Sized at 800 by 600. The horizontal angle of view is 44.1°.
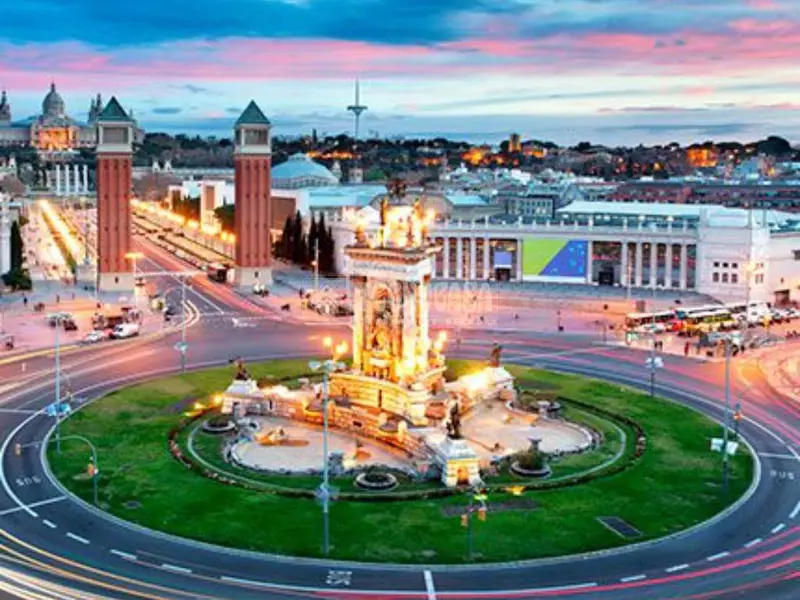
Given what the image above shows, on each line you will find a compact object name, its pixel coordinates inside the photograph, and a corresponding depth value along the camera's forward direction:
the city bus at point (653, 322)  101.62
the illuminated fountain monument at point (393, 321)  63.09
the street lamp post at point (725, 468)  49.84
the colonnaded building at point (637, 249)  122.25
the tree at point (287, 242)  160.50
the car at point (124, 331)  95.19
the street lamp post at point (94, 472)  48.65
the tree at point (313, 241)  149.62
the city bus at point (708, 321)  101.75
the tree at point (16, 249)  132.38
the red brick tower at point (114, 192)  129.12
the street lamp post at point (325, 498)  42.41
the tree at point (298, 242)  156.62
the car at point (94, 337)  92.71
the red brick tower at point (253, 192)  137.38
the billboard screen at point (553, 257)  134.00
